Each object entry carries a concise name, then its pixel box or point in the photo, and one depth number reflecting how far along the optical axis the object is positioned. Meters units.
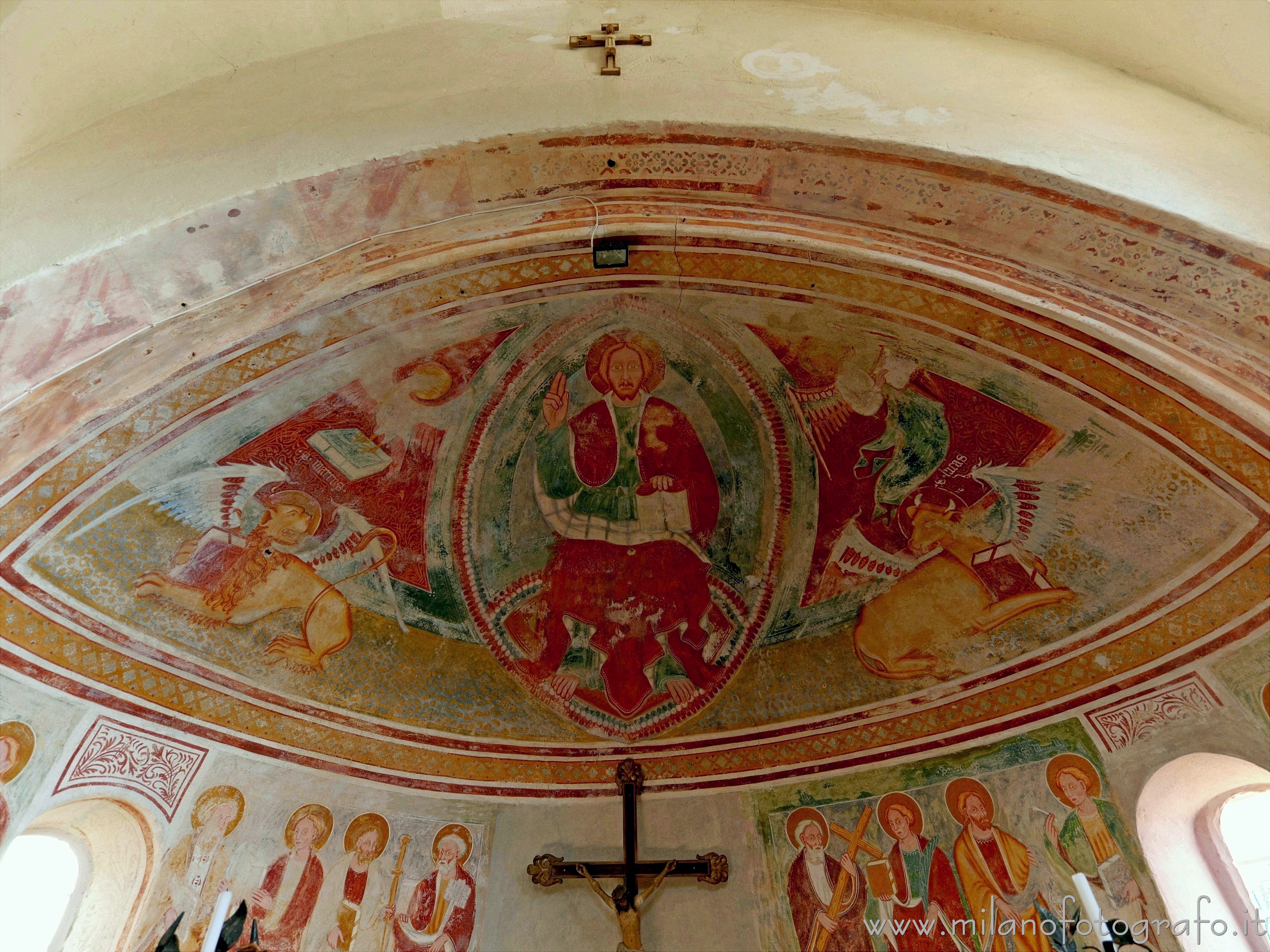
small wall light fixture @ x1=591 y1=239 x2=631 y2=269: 5.15
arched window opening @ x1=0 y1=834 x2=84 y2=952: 5.32
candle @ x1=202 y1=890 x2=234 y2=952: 4.34
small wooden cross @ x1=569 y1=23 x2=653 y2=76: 4.99
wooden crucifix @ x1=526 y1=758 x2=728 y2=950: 6.28
